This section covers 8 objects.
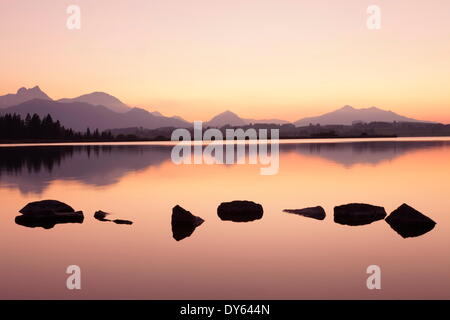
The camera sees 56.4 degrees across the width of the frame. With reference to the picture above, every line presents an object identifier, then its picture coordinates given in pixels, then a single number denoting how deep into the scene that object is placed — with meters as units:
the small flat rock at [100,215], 28.63
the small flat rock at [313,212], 27.89
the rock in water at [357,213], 26.11
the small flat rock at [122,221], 26.84
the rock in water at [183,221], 24.86
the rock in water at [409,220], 24.23
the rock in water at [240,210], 28.23
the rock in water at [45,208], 27.28
